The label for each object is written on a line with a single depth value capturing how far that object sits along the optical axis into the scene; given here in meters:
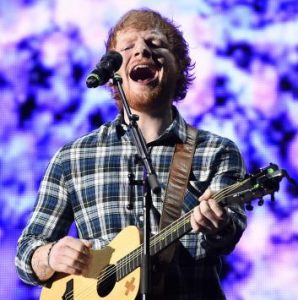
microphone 5.91
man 6.46
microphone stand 5.46
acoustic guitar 5.56
